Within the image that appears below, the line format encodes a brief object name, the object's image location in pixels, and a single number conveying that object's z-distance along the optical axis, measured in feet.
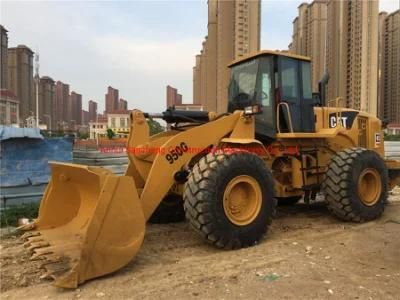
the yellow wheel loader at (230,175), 13.80
